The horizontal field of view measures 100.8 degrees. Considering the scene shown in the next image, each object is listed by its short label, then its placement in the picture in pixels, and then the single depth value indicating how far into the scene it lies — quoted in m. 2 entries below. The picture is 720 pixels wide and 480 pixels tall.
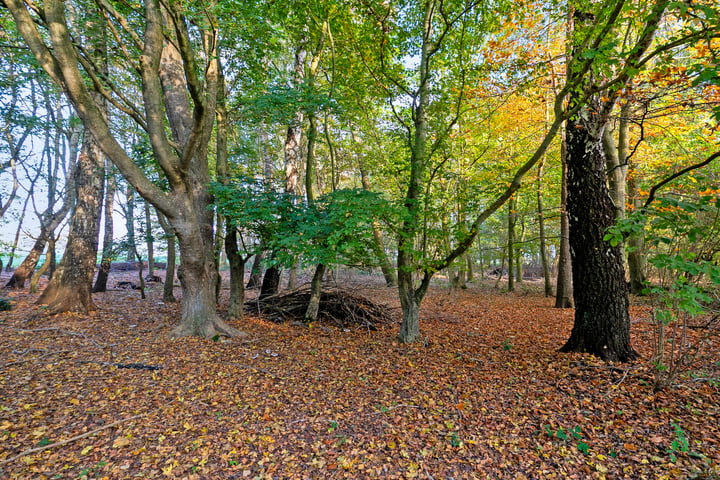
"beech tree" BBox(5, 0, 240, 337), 3.75
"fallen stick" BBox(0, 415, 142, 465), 2.34
